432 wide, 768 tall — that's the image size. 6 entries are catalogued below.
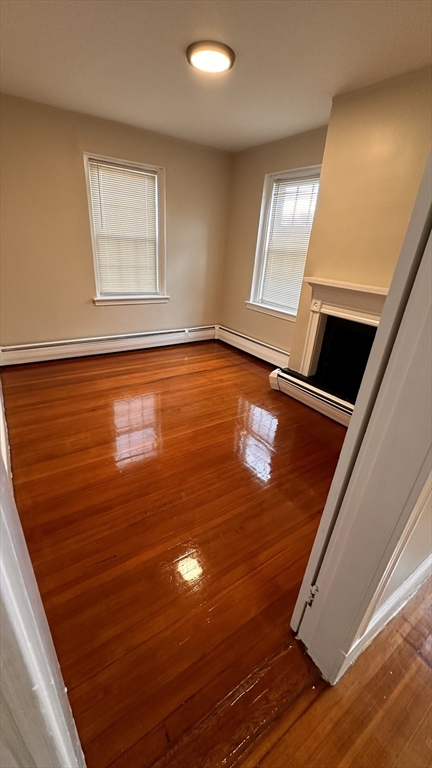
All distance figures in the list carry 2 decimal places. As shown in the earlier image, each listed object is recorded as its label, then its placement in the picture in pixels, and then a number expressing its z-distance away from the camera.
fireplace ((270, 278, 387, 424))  2.52
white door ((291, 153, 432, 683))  0.62
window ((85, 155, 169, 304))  3.32
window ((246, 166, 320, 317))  3.25
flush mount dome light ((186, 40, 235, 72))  1.85
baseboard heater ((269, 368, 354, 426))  2.65
